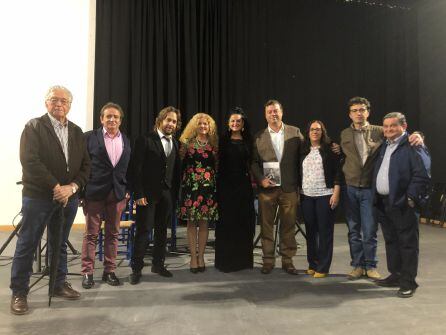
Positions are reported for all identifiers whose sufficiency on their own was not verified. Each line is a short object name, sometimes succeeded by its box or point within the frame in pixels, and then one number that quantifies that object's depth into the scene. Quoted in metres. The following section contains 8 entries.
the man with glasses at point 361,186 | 2.97
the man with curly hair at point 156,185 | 2.92
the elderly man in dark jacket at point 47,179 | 2.24
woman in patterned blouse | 3.04
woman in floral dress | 3.18
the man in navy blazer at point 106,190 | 2.73
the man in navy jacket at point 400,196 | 2.59
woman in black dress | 3.26
